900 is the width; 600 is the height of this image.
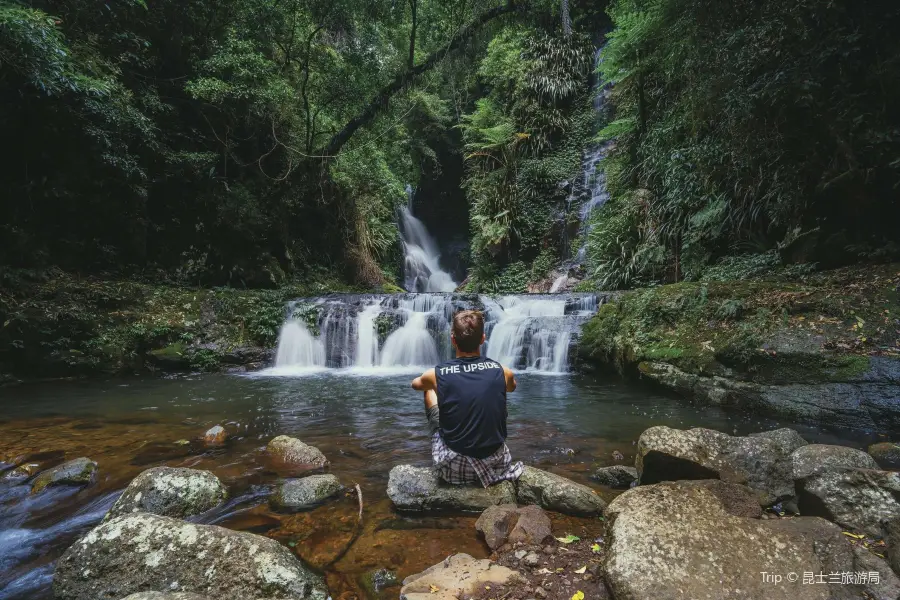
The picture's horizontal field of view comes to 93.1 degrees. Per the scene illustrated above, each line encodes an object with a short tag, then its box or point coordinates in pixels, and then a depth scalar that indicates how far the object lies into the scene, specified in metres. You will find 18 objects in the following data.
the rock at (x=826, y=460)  2.74
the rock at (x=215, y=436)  4.55
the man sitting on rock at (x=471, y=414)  2.88
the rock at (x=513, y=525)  2.41
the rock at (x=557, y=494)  2.78
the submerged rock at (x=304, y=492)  3.04
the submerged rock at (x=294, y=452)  3.87
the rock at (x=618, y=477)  3.34
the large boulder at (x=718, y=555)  1.80
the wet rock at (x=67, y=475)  3.38
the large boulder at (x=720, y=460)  2.78
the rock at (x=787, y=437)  3.38
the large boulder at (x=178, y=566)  2.01
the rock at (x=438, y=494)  2.89
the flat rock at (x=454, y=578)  1.94
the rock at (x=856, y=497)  2.29
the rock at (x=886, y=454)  3.61
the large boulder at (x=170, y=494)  2.85
